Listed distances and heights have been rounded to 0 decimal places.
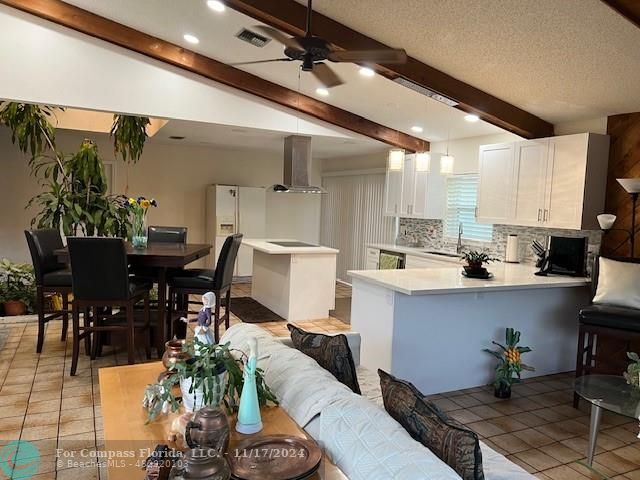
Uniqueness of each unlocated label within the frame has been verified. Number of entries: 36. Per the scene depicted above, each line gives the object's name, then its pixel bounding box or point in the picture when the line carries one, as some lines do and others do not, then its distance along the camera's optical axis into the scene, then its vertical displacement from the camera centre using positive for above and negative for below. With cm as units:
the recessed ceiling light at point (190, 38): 456 +162
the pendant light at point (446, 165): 482 +51
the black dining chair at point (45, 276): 416 -69
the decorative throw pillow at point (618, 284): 354 -47
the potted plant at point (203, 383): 157 -63
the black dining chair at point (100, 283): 361 -65
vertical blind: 776 -12
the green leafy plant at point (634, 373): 246 -79
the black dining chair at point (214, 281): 425 -70
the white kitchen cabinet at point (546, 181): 421 +36
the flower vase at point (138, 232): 441 -30
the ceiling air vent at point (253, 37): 396 +144
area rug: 567 -134
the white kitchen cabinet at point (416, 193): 629 +28
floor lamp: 375 +4
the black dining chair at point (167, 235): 524 -37
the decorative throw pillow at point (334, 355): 206 -66
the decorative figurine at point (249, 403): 158 -67
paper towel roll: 511 -34
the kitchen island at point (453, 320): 350 -84
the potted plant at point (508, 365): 360 -113
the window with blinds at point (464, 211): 588 +6
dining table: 381 -47
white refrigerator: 792 -18
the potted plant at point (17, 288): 528 -107
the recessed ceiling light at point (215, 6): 359 +157
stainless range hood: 613 +57
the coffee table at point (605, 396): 246 -96
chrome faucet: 611 -33
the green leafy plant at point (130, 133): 545 +79
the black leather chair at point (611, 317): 334 -69
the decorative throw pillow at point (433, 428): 129 -64
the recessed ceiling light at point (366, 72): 435 +131
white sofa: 126 -67
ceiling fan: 272 +92
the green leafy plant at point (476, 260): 396 -37
